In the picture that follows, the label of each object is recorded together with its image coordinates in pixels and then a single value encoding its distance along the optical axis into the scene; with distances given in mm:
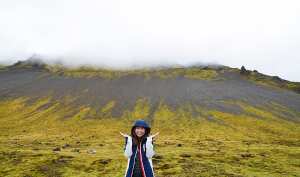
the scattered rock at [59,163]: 15258
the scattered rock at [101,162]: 16881
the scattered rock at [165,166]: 15111
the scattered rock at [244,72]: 118344
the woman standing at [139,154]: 5422
